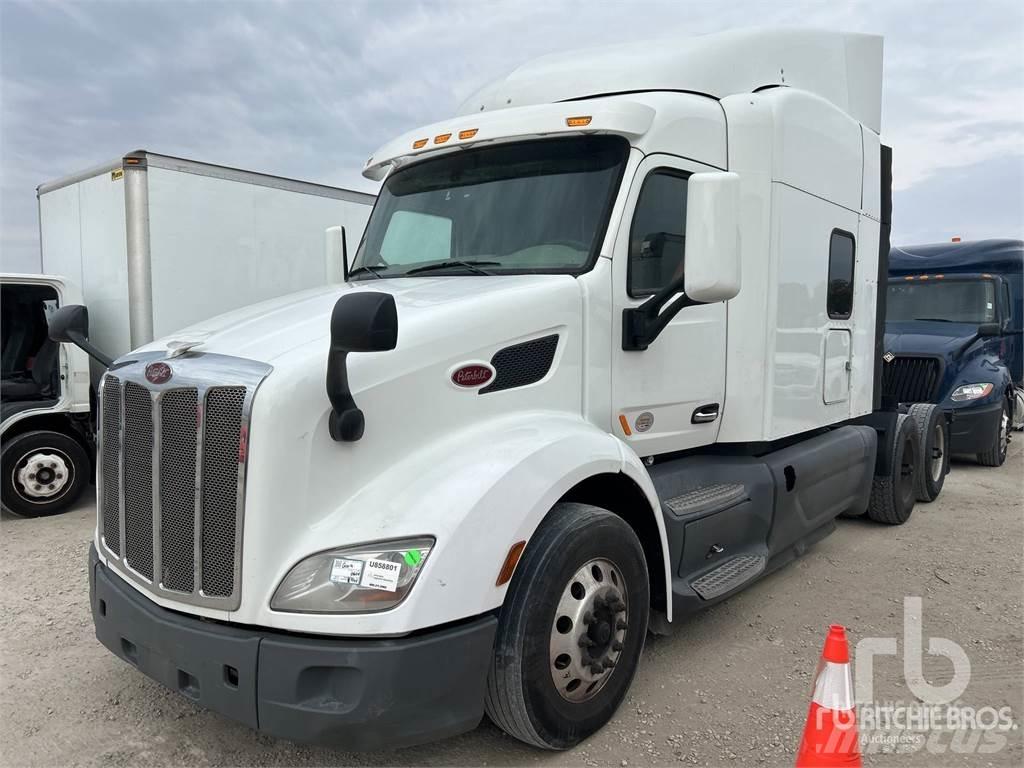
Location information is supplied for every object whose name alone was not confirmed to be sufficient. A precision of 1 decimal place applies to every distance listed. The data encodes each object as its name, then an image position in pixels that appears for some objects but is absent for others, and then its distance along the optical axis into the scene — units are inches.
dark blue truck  354.3
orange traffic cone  101.0
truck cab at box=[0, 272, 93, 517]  271.7
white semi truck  101.7
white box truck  272.1
